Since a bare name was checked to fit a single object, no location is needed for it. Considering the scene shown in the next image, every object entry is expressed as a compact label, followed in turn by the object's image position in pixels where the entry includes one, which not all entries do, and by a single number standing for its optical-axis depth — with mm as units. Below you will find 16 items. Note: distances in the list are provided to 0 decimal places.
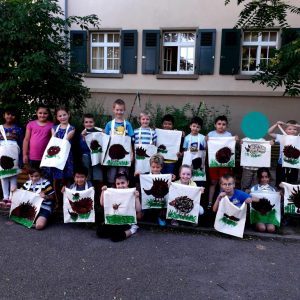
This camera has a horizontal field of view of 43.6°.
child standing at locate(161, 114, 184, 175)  5508
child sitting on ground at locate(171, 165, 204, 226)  4883
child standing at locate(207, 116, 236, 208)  5335
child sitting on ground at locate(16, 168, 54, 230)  4969
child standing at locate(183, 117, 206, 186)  5324
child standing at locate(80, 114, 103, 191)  5345
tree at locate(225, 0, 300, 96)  5231
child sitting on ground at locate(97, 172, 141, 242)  4531
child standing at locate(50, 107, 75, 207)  5203
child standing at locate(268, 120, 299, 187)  5285
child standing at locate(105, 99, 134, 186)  5309
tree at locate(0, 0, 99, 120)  5738
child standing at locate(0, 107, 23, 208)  5496
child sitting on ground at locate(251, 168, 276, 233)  4840
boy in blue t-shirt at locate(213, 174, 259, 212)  4664
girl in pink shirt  5340
